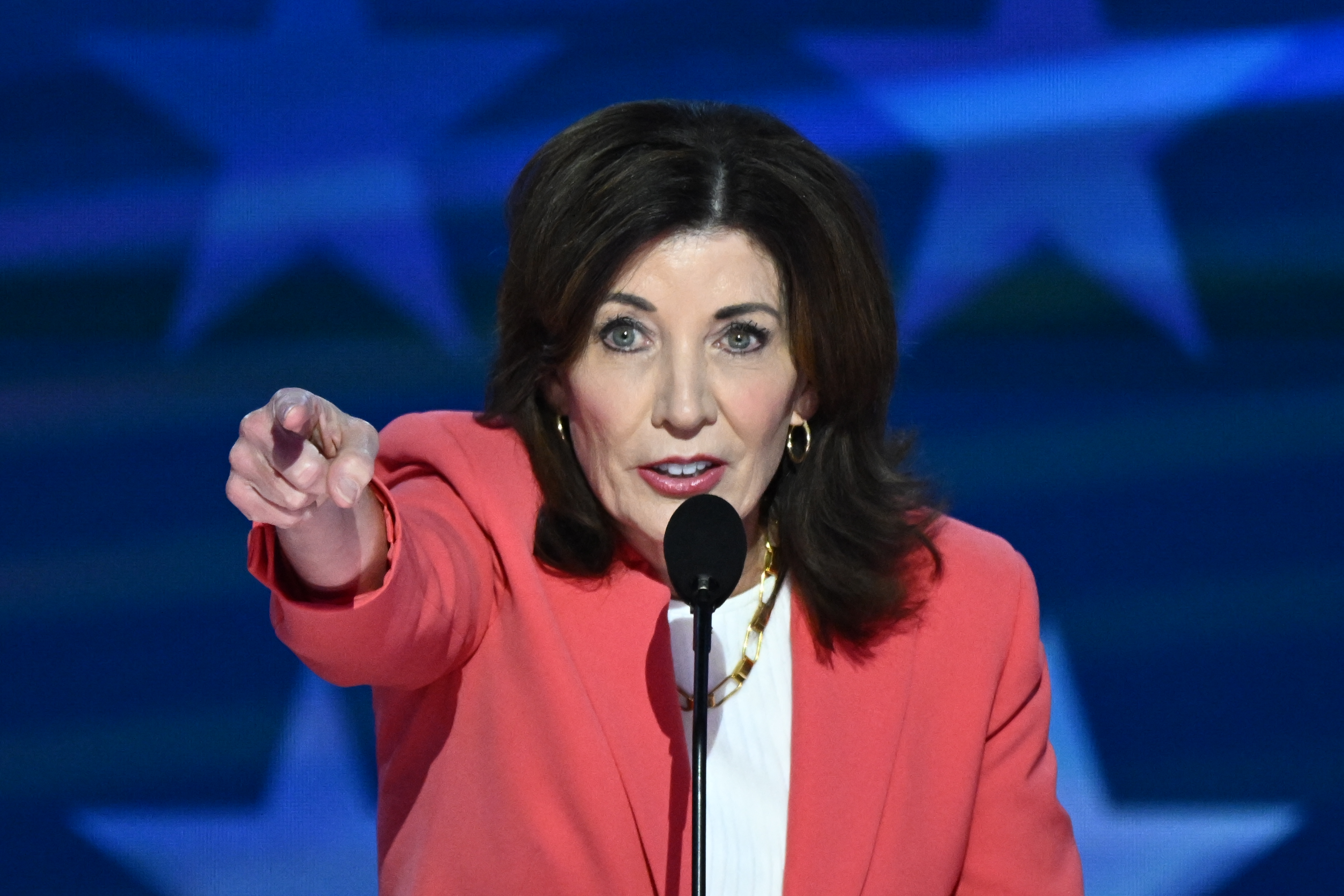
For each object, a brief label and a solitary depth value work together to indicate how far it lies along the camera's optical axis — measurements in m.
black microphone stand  8.15
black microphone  8.16
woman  8.33
